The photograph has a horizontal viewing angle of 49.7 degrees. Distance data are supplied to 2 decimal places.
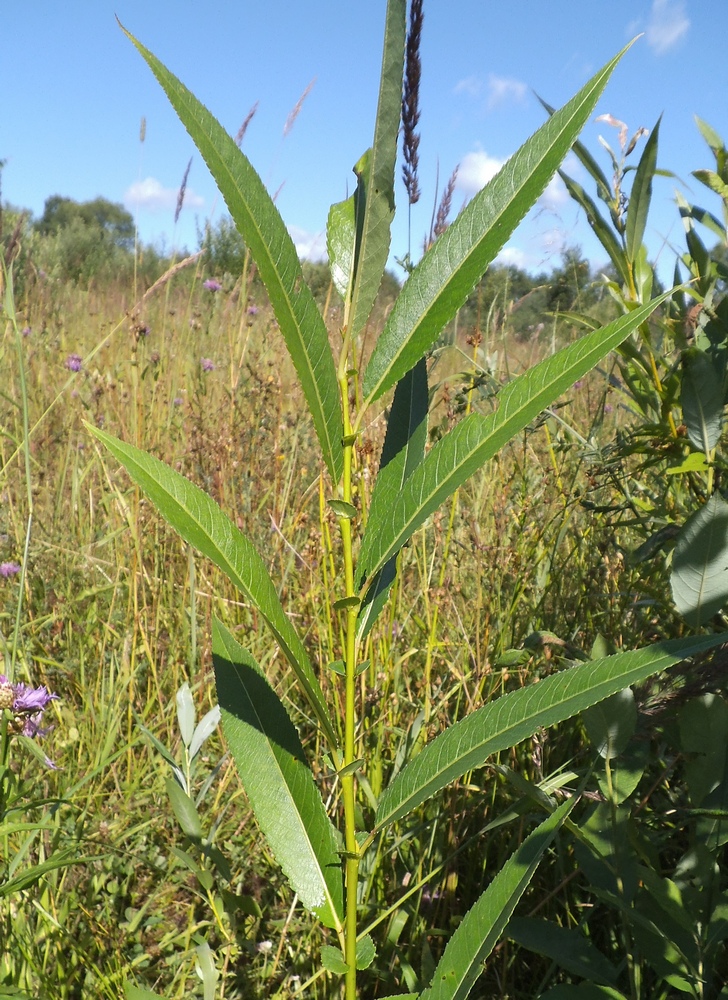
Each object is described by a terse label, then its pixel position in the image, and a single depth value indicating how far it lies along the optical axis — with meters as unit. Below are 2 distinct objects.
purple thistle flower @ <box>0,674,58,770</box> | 1.01
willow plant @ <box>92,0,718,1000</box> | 0.54
